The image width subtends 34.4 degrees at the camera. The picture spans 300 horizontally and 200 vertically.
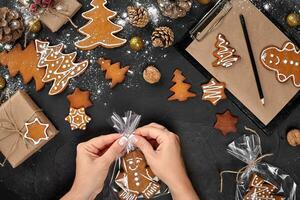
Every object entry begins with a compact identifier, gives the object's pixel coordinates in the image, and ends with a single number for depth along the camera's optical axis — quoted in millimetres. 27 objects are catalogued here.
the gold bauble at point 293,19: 1103
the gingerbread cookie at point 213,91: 1131
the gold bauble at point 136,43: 1146
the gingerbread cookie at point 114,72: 1166
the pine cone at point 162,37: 1121
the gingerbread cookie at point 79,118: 1177
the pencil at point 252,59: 1118
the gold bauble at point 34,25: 1191
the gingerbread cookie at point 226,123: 1141
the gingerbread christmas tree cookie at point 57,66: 1184
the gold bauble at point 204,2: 1136
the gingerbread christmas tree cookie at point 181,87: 1150
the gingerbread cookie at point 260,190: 1128
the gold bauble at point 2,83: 1206
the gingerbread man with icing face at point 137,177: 1114
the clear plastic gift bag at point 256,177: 1129
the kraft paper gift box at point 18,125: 1171
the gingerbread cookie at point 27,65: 1195
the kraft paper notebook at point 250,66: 1122
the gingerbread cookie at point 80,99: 1180
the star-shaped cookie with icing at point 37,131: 1167
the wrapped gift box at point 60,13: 1168
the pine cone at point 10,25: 1147
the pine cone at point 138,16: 1134
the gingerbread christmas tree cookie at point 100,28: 1168
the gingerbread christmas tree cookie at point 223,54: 1121
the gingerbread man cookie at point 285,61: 1115
